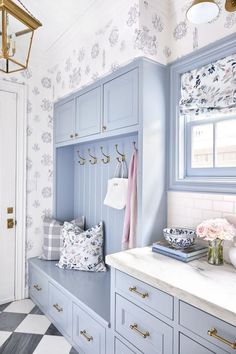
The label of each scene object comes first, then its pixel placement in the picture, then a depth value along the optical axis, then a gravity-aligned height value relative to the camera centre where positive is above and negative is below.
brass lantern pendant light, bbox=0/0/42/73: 1.12 +0.69
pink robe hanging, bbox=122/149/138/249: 1.95 -0.25
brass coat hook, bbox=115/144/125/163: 2.32 +0.18
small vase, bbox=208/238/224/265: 1.50 -0.42
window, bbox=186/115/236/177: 1.71 +0.22
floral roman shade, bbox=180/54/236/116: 1.62 +0.60
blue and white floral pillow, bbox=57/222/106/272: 2.40 -0.67
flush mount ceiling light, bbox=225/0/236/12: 1.15 +0.77
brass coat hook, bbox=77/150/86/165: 2.88 +0.20
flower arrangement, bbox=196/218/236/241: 1.45 -0.29
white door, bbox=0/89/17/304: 2.65 -0.15
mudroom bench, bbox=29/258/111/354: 1.74 -0.97
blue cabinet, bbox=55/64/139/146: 1.90 +0.59
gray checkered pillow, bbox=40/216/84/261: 2.72 -0.66
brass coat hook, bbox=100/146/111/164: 2.48 +0.18
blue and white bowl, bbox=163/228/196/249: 1.63 -0.38
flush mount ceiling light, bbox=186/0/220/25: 1.21 +0.79
